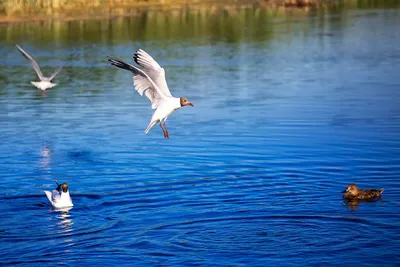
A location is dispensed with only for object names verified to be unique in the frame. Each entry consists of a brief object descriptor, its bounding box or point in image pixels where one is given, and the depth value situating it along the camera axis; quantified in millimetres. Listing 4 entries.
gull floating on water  14617
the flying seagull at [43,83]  26783
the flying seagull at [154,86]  16391
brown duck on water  14266
